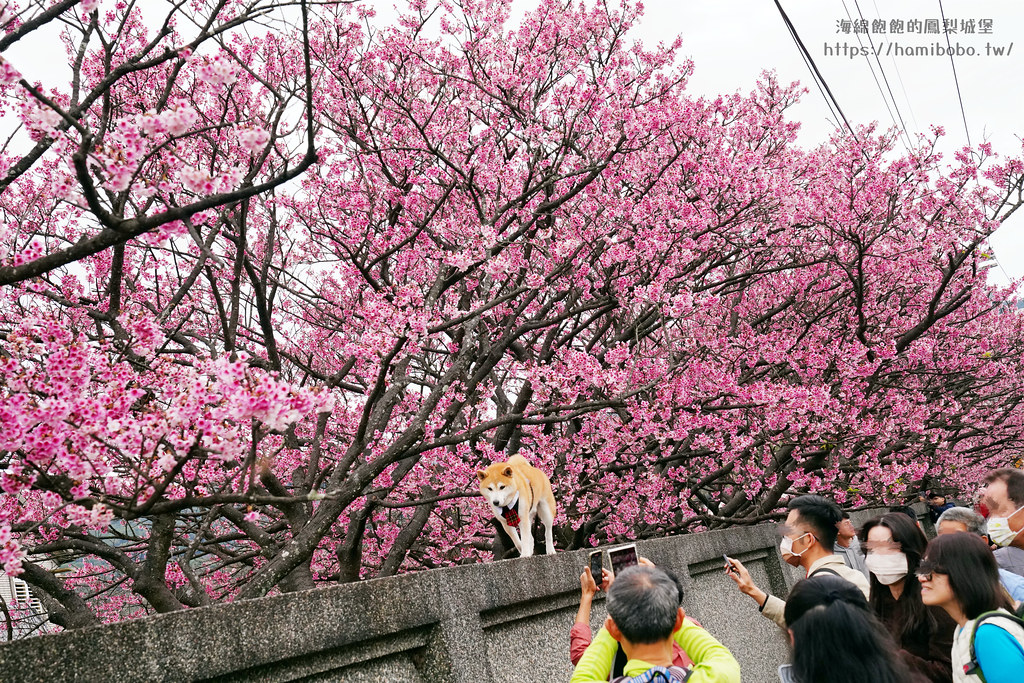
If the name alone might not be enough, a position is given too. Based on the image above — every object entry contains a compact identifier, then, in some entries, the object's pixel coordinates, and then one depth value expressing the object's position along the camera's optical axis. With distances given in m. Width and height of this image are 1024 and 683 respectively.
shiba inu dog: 5.16
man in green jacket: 2.65
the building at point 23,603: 8.75
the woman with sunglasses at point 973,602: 2.79
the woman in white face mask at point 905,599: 3.61
